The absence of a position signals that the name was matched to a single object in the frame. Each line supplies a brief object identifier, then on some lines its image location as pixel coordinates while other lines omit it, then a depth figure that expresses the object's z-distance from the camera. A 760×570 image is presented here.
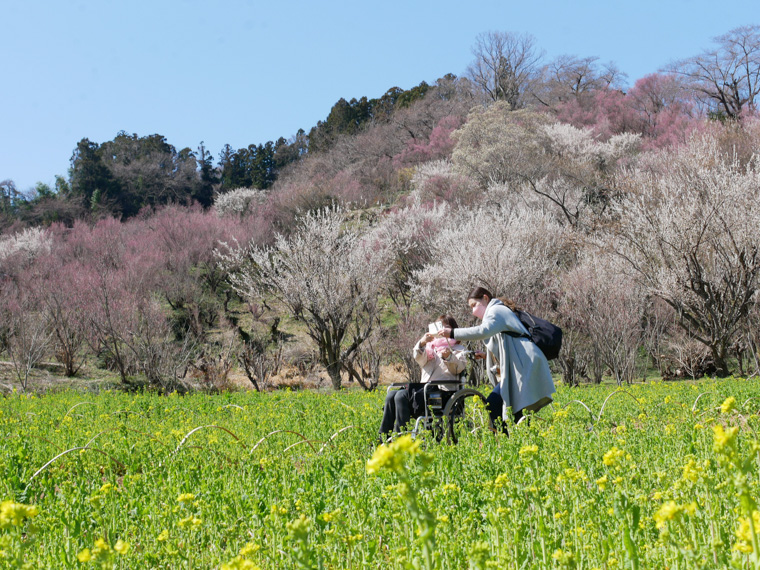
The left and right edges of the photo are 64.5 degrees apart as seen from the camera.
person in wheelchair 6.27
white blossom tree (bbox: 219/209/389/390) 17.67
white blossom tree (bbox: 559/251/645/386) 16.66
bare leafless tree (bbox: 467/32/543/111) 46.03
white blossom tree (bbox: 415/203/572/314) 18.62
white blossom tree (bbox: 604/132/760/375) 14.74
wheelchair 5.60
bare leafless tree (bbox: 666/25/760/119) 31.97
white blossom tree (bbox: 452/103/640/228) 27.78
